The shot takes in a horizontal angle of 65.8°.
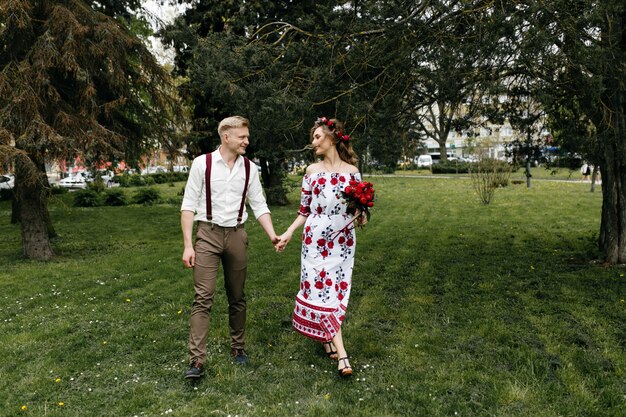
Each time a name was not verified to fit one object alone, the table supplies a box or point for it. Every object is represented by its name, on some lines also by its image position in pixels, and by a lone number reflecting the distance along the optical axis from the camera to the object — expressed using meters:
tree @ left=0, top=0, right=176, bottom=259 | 8.19
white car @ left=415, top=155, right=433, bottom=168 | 57.97
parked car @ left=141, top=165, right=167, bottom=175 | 48.25
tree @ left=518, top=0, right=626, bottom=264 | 4.60
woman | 4.08
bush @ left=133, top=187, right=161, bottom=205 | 22.20
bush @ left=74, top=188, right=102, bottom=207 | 21.12
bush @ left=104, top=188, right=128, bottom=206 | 21.67
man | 3.81
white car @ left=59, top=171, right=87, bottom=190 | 35.22
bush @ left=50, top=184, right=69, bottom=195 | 23.73
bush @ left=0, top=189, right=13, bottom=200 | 22.56
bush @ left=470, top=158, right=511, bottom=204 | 17.64
